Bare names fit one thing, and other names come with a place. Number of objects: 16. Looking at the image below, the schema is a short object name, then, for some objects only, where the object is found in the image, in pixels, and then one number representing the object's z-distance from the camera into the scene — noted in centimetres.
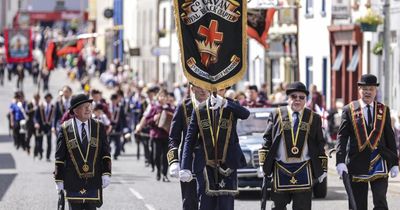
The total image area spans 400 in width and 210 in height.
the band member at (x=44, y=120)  4091
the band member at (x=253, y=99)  3394
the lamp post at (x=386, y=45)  3494
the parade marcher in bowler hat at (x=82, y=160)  1802
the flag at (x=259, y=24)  4362
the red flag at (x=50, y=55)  6228
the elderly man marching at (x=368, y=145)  1883
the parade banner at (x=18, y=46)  8044
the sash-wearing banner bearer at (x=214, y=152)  1797
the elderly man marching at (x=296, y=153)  1797
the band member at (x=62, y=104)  3559
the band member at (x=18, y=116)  4793
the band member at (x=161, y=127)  3186
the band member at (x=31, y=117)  4344
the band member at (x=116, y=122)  4219
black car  2642
